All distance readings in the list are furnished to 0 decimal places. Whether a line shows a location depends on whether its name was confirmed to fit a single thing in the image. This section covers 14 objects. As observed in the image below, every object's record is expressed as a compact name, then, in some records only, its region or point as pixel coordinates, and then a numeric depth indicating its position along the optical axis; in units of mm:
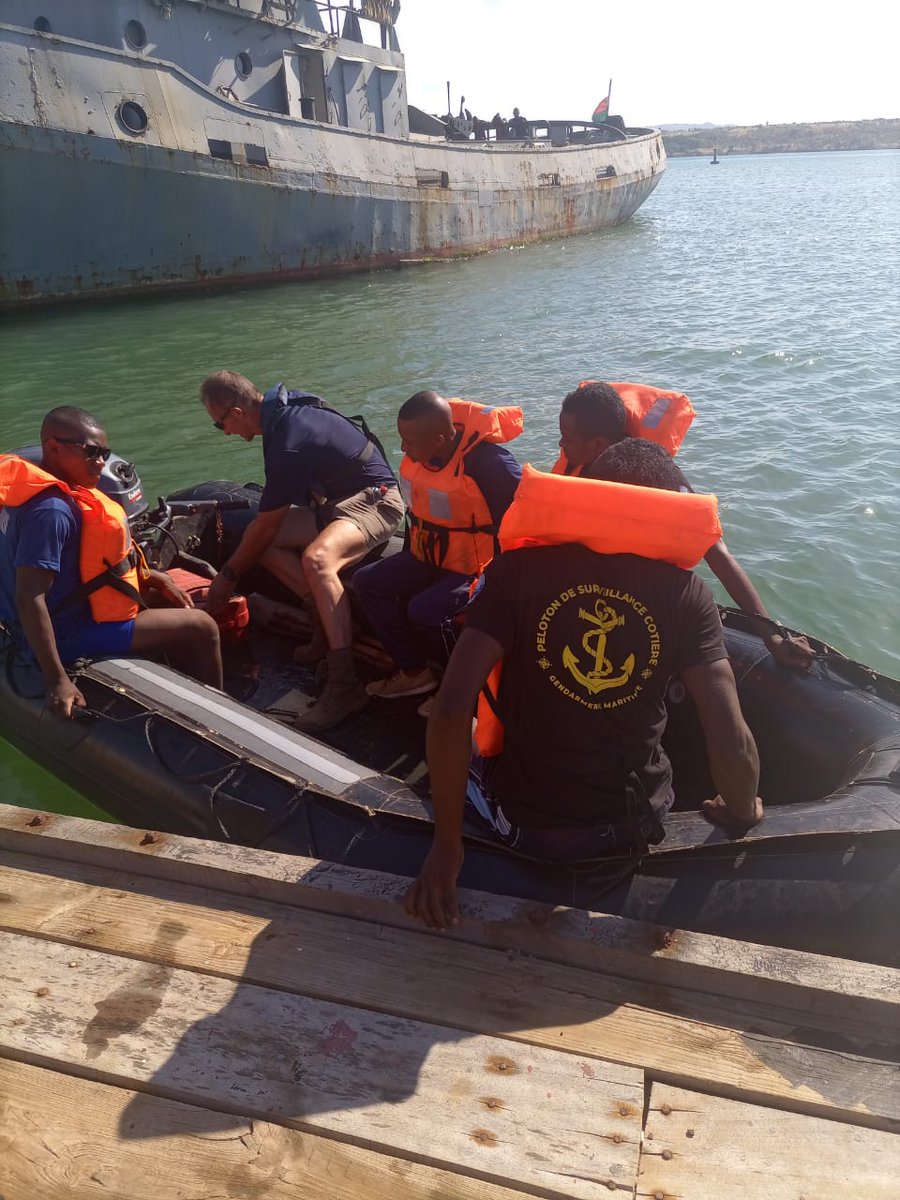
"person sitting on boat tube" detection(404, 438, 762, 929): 2236
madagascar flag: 36969
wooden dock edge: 2283
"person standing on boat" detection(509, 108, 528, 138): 32312
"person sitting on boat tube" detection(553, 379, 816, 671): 3639
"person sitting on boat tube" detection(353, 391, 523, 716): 4121
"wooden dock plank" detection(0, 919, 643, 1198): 1925
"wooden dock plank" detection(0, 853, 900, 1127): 2100
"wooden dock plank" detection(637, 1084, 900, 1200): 1836
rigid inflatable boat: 2709
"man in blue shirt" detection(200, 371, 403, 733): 4609
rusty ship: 16156
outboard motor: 5613
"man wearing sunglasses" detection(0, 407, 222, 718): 3631
